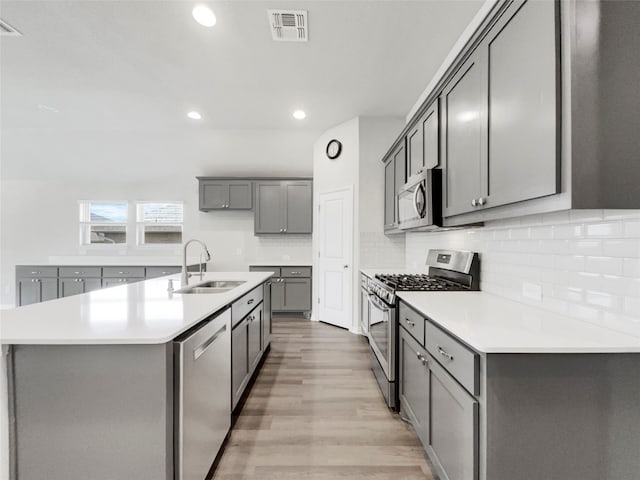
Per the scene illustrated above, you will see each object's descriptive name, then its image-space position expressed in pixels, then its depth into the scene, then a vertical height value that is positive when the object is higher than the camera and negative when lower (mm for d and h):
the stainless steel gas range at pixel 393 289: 2158 -400
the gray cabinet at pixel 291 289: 5109 -868
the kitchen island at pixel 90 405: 1146 -649
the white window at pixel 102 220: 5809 +378
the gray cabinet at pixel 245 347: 2045 -891
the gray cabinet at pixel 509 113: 1095 +577
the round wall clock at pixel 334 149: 4453 +1381
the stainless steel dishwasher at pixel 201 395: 1225 -772
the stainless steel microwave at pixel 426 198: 2162 +312
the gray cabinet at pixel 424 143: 2203 +815
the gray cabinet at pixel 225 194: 5406 +829
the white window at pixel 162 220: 5844 +379
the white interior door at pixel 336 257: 4277 -276
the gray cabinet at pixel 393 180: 3146 +689
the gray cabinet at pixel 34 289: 4973 -841
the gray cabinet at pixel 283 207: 5363 +585
